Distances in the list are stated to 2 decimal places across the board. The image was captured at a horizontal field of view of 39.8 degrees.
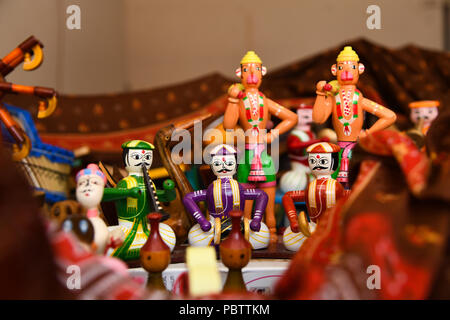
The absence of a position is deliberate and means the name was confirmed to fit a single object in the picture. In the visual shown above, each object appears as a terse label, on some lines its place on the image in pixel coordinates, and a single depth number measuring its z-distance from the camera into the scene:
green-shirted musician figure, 0.60
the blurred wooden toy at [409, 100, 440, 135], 0.90
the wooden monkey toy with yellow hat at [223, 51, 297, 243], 0.69
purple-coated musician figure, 0.62
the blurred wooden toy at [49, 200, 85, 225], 0.54
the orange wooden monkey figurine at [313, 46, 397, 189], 0.67
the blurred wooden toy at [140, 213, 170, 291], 0.51
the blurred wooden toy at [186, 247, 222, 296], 0.47
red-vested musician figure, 0.62
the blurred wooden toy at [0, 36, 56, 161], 0.61
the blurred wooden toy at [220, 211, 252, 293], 0.52
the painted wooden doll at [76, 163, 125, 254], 0.54
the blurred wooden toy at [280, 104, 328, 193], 0.83
